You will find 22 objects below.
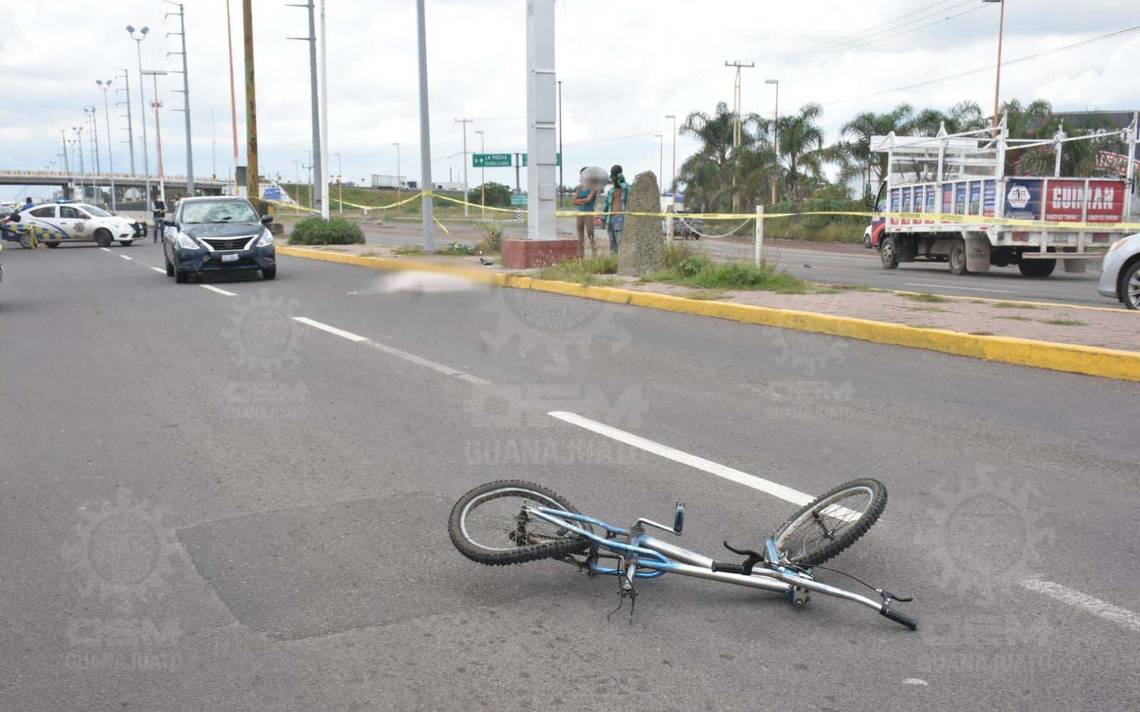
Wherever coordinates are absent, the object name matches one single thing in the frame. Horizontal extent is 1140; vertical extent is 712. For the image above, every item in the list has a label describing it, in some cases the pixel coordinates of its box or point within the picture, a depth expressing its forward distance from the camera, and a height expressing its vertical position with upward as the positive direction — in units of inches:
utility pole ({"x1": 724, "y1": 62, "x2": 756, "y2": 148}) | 2139.4 +162.1
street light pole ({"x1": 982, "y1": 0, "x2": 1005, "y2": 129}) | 1762.1 +294.5
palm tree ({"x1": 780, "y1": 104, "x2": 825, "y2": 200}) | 1978.3 +126.3
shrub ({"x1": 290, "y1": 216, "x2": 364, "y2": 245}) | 1200.2 -30.9
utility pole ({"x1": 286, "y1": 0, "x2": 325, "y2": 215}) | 1284.4 +153.4
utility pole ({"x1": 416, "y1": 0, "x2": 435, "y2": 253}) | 951.6 +63.8
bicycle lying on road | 156.7 -52.7
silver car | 501.4 -29.4
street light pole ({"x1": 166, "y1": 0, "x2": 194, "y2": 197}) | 2143.2 +203.9
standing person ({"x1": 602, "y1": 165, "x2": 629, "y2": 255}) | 765.9 +3.2
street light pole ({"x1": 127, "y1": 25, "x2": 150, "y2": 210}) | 2817.4 +112.4
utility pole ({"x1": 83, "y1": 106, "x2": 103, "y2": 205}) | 4311.5 +61.9
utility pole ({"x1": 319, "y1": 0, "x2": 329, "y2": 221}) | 1283.2 +73.3
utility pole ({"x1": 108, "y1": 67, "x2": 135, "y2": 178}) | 3412.9 +318.0
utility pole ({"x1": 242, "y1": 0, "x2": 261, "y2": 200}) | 1360.7 +124.6
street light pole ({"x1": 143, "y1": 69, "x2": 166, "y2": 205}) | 2459.4 +273.7
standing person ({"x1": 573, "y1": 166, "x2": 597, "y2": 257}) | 790.5 +3.9
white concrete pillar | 744.3 +63.5
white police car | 1440.7 -28.5
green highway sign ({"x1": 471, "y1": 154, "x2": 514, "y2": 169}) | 1763.0 +81.3
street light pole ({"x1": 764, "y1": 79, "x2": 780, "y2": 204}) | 2028.8 +149.1
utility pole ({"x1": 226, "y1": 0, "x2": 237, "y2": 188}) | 1926.7 +208.1
